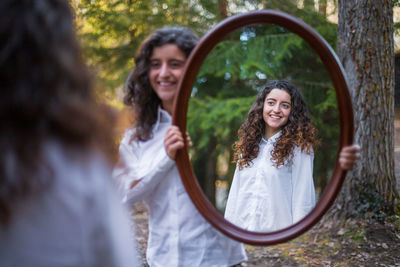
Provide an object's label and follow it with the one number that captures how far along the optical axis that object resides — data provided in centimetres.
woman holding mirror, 164
